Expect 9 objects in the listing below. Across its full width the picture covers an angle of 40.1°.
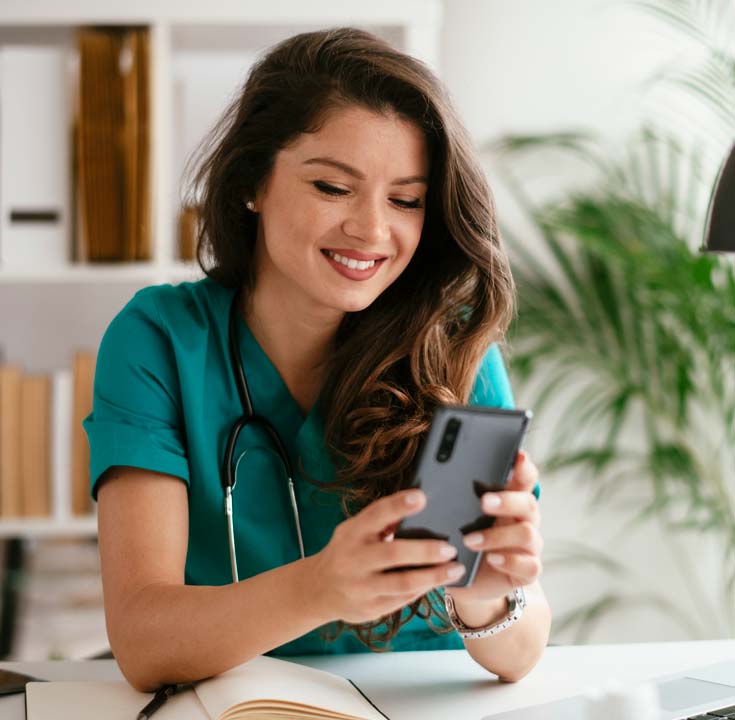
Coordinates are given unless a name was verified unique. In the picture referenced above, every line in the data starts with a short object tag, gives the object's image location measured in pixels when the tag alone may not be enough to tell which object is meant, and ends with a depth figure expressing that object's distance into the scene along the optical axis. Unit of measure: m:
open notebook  0.95
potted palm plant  2.36
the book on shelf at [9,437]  2.18
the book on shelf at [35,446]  2.19
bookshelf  2.13
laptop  0.98
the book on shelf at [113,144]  2.13
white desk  1.05
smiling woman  1.10
